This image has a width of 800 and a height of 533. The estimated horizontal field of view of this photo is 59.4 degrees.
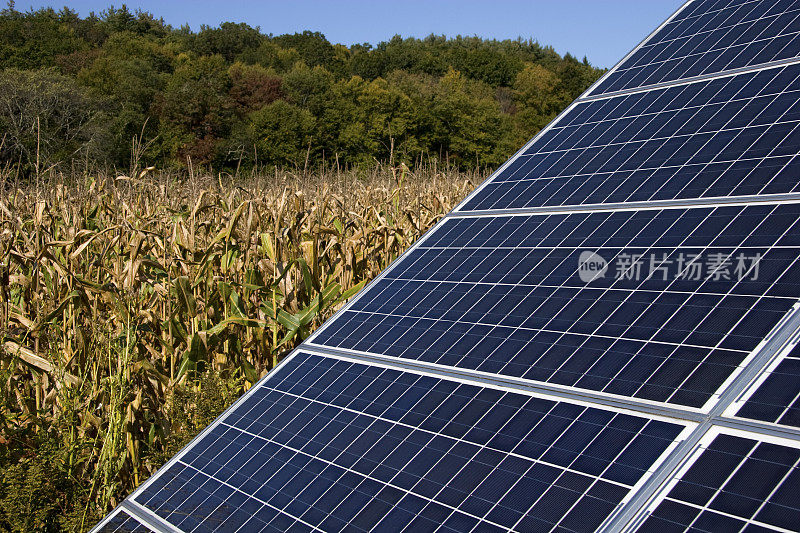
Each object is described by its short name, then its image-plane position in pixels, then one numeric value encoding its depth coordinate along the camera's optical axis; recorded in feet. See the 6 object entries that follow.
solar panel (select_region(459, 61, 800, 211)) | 11.63
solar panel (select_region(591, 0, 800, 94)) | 15.90
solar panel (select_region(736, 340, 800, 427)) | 6.73
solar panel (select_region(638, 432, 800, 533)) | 5.82
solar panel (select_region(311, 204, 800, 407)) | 8.21
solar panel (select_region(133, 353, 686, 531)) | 7.22
